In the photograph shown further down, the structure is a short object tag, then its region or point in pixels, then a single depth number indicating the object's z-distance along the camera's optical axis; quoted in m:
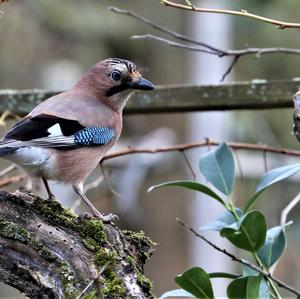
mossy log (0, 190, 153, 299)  4.77
